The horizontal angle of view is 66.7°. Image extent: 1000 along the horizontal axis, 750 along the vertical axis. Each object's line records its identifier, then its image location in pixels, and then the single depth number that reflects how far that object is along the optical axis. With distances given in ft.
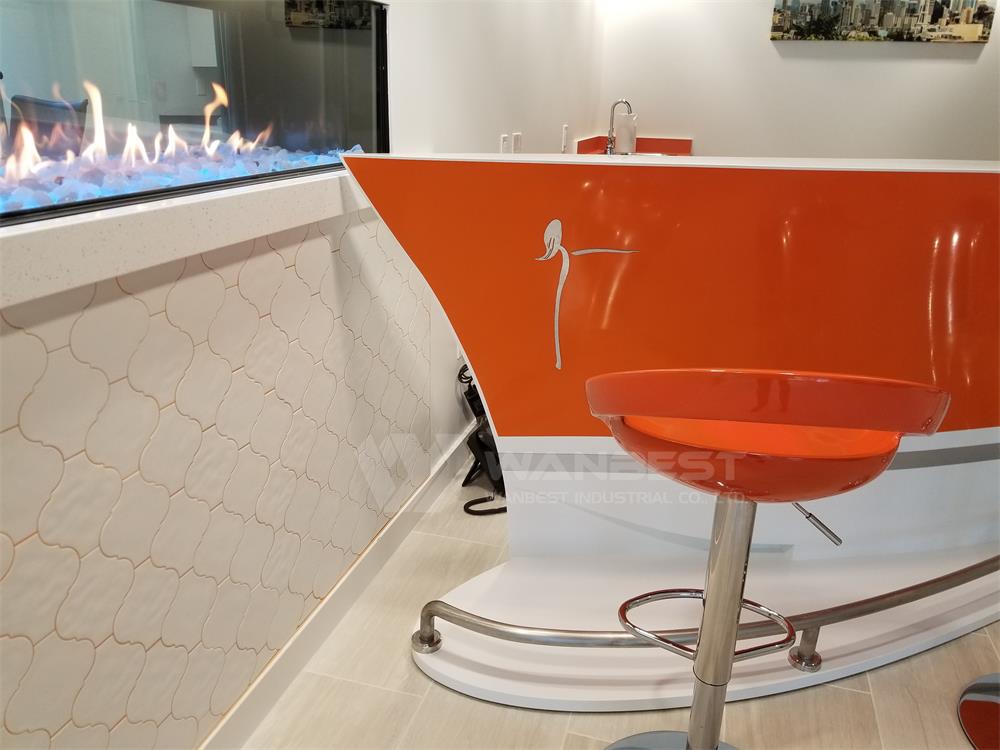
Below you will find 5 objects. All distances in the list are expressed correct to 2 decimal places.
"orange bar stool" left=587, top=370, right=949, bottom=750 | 2.77
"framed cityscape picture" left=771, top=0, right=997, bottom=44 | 12.73
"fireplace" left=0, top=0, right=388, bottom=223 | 3.36
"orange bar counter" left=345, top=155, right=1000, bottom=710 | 5.11
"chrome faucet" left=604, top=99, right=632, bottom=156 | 14.19
